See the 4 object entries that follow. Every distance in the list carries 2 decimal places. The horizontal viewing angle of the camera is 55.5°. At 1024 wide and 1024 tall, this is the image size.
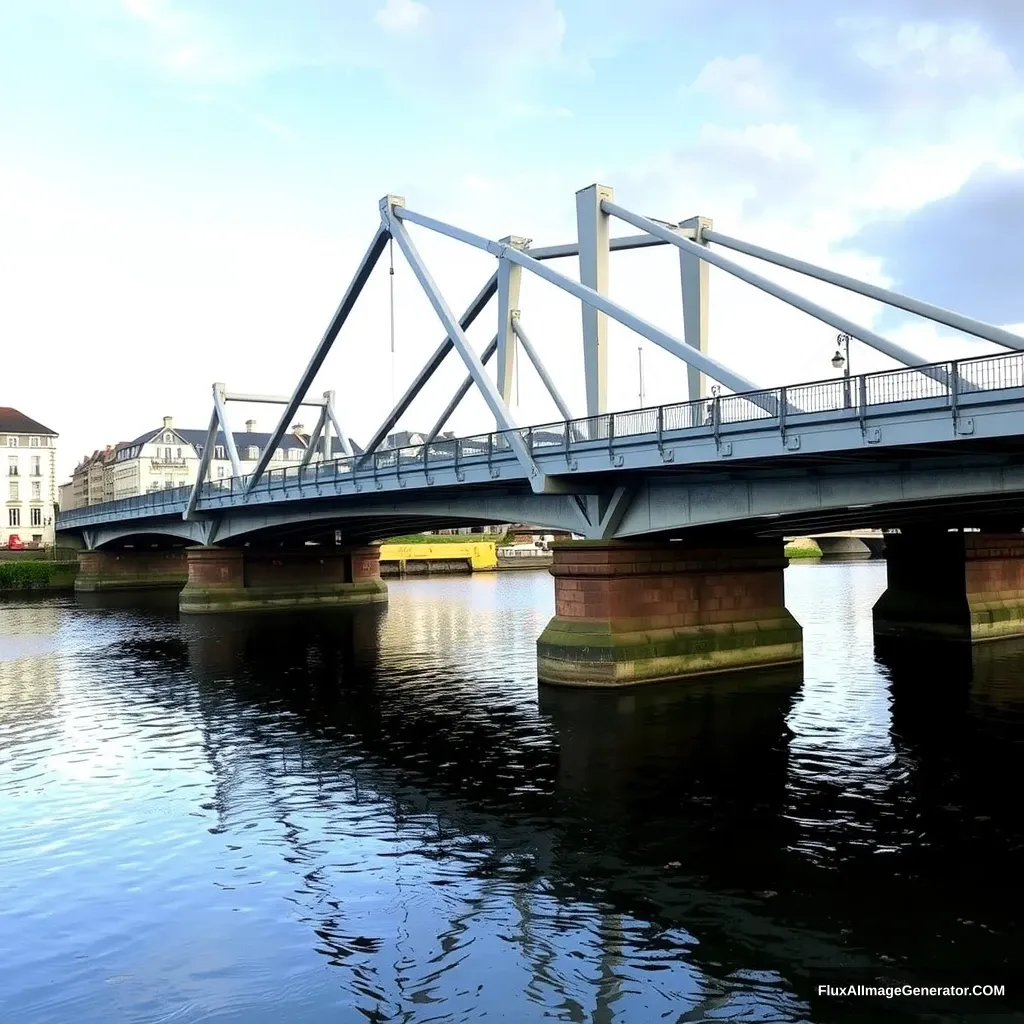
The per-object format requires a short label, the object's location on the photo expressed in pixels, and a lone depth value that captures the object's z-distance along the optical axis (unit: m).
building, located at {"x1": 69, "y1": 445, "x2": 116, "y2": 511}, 153.50
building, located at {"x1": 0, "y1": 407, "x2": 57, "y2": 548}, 121.31
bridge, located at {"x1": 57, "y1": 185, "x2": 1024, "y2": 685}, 21.47
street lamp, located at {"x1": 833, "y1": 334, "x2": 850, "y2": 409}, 27.88
